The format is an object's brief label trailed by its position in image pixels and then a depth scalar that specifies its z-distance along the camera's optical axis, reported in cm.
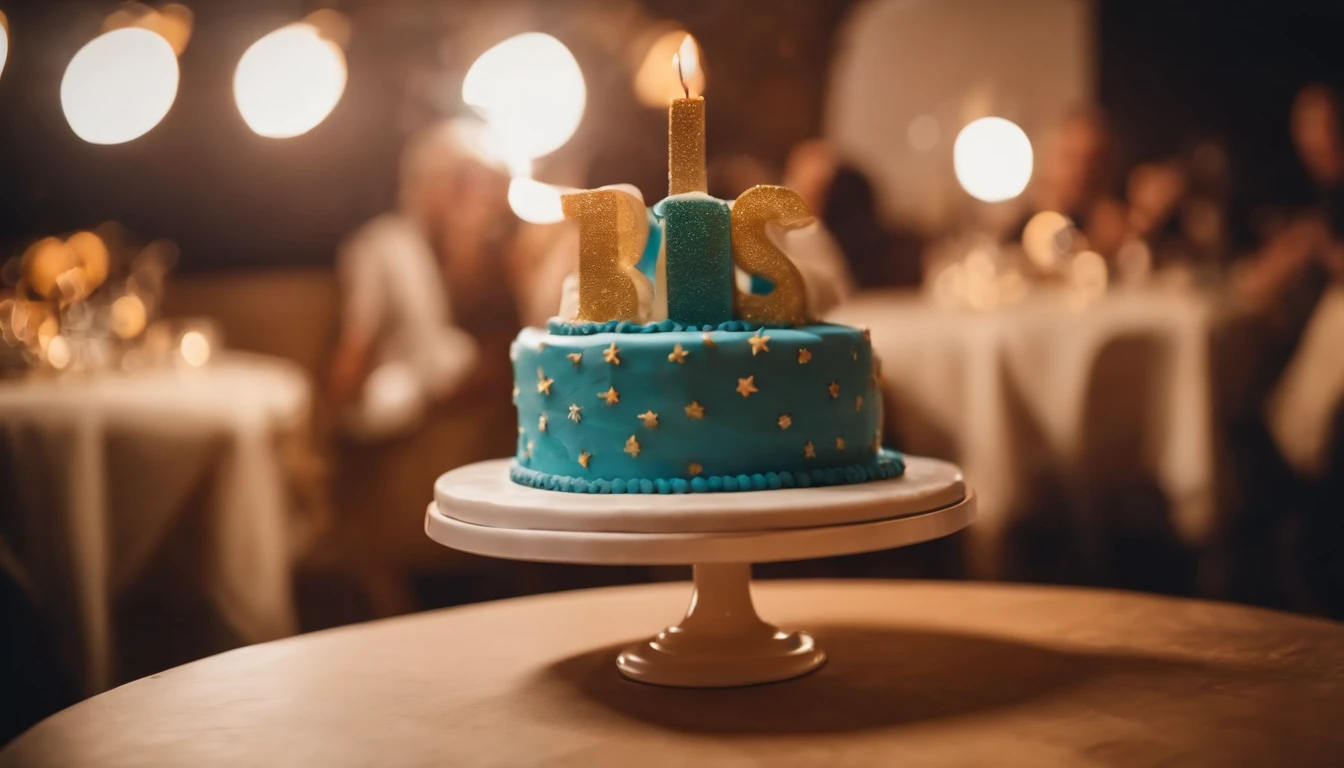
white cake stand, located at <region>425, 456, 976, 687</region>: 164
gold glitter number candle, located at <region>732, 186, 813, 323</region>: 198
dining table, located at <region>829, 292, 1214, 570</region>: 391
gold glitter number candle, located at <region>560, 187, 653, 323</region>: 199
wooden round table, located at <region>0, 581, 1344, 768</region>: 157
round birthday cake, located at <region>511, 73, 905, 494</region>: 184
